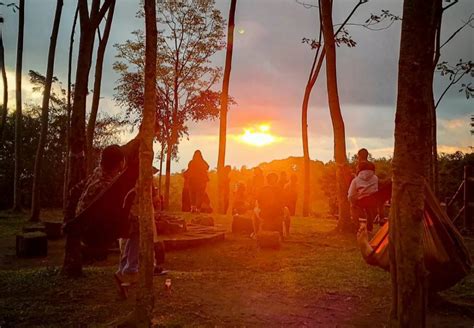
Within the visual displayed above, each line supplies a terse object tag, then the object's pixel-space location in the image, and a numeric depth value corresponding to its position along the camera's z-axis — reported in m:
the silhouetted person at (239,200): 17.03
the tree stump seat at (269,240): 10.74
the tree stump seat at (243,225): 13.75
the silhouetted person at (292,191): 19.56
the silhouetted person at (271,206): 11.07
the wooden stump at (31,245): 10.15
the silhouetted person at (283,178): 18.13
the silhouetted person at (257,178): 19.19
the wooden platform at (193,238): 10.83
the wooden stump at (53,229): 12.81
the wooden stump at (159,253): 8.91
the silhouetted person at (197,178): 18.92
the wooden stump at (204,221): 14.59
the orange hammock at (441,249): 5.11
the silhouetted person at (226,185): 21.92
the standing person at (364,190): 11.36
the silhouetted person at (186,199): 20.33
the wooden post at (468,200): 14.28
